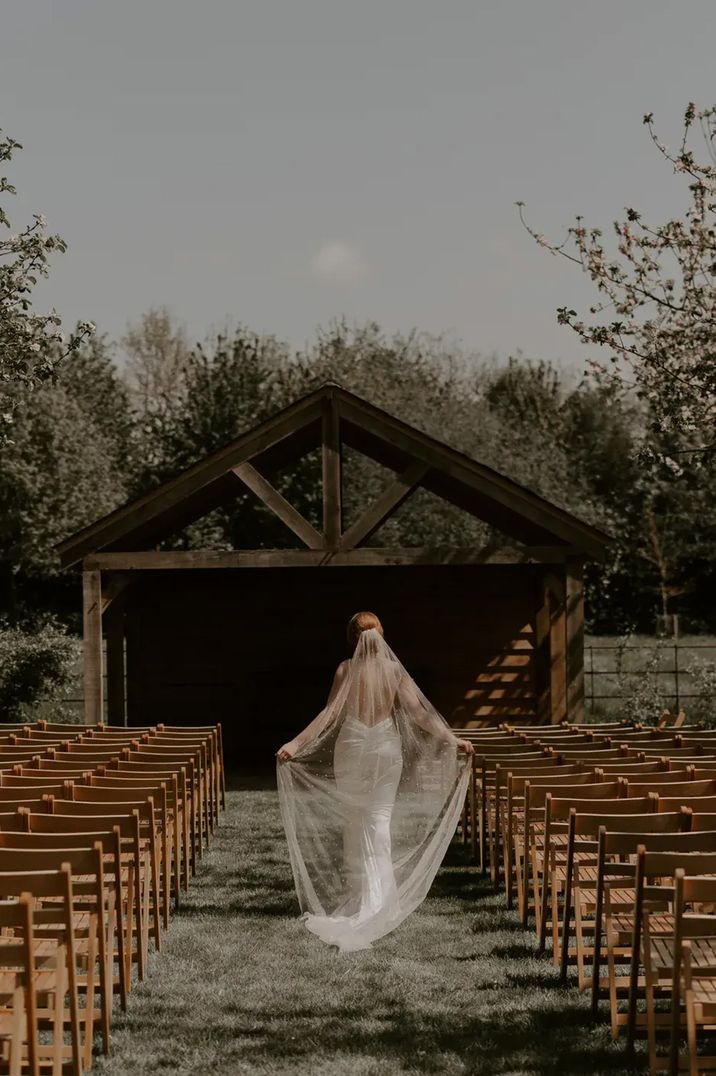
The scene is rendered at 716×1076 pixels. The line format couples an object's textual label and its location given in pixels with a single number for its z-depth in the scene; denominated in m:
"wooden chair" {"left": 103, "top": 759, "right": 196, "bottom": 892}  9.93
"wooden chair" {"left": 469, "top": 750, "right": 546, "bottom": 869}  10.65
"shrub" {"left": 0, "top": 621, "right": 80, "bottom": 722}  22.69
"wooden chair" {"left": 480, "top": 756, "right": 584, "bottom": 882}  9.77
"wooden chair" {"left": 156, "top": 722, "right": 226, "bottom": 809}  14.26
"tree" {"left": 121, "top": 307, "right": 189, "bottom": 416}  57.38
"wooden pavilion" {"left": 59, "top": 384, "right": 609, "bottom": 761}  20.25
